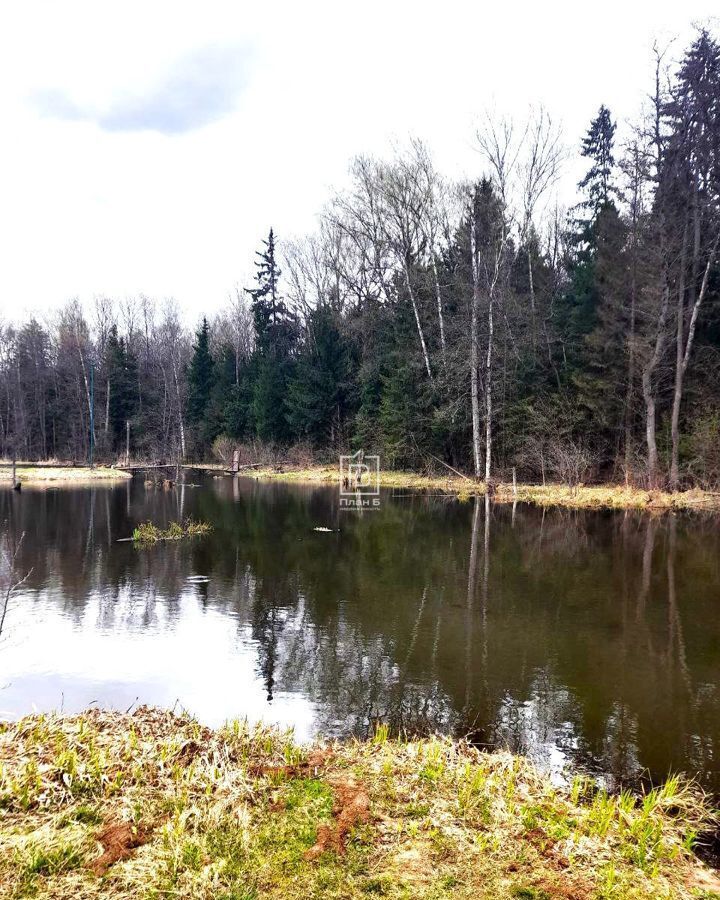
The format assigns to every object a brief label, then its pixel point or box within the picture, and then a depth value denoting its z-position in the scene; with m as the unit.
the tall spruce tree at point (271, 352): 42.66
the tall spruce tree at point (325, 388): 39.19
